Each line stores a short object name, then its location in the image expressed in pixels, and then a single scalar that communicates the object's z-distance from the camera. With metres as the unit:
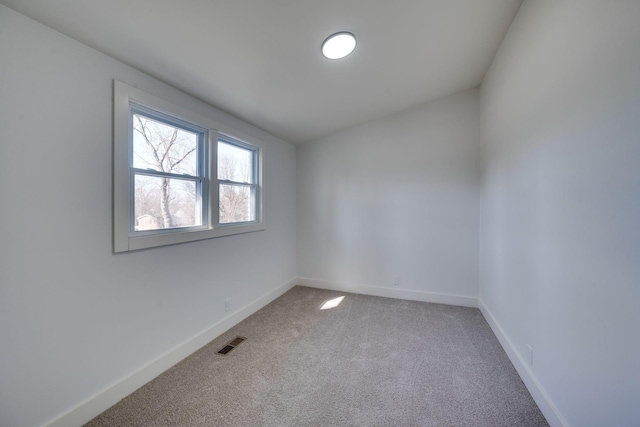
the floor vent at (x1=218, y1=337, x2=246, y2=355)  2.16
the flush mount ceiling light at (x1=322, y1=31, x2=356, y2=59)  1.73
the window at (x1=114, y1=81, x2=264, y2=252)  1.63
